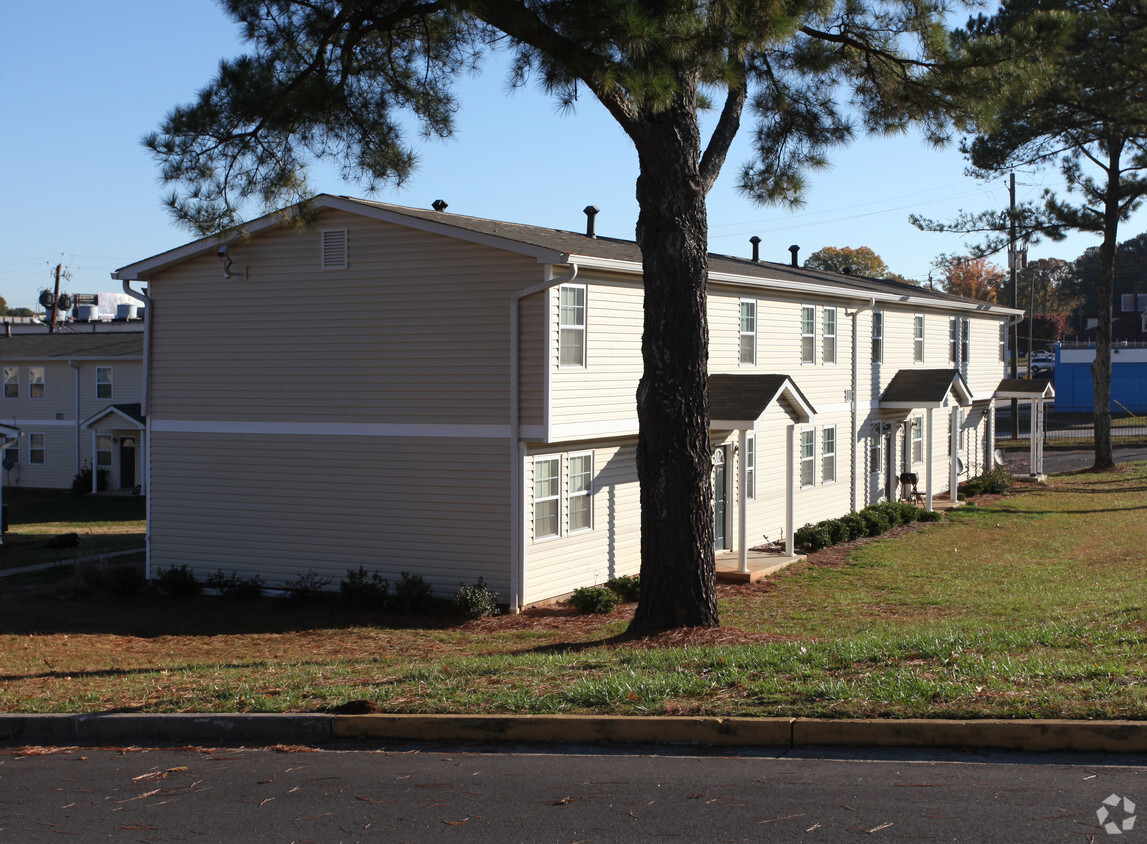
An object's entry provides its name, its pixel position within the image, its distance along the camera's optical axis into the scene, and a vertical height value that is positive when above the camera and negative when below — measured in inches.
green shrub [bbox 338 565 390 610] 667.4 -110.5
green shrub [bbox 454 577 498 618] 629.0 -111.3
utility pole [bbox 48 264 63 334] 2137.1 +207.1
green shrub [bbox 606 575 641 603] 690.2 -112.7
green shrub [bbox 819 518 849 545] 933.2 -101.4
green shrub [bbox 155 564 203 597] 730.2 -116.4
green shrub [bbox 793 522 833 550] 896.9 -103.7
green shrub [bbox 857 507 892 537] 983.5 -99.5
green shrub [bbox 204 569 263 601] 717.3 -116.6
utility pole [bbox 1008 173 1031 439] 1465.3 +234.9
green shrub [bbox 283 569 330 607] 694.5 -114.5
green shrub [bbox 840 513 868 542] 957.2 -99.6
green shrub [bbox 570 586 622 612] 646.5 -112.7
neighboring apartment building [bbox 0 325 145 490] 1540.4 +8.0
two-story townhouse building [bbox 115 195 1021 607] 653.9 +7.9
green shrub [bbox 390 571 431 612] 653.3 -113.1
